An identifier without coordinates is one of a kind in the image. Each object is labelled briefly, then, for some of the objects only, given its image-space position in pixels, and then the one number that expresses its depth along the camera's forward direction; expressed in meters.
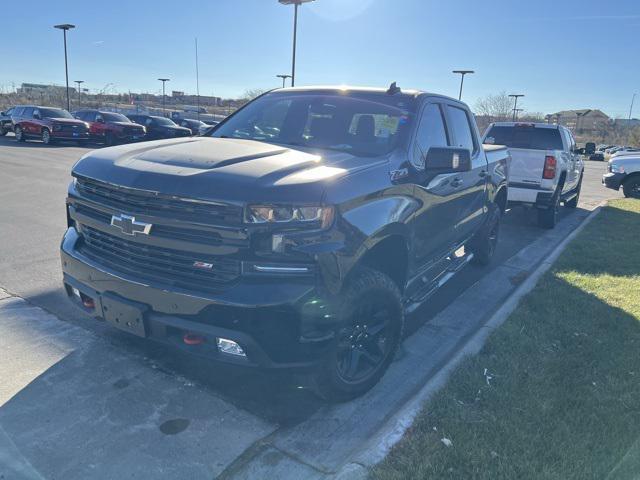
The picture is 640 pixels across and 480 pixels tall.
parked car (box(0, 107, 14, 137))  25.50
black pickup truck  2.56
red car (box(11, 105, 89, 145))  21.33
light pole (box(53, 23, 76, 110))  30.17
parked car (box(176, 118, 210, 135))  28.23
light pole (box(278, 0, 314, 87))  21.66
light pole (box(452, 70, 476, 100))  38.66
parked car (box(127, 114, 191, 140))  24.45
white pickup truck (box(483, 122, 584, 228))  8.88
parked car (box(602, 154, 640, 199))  13.67
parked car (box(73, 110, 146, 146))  22.52
